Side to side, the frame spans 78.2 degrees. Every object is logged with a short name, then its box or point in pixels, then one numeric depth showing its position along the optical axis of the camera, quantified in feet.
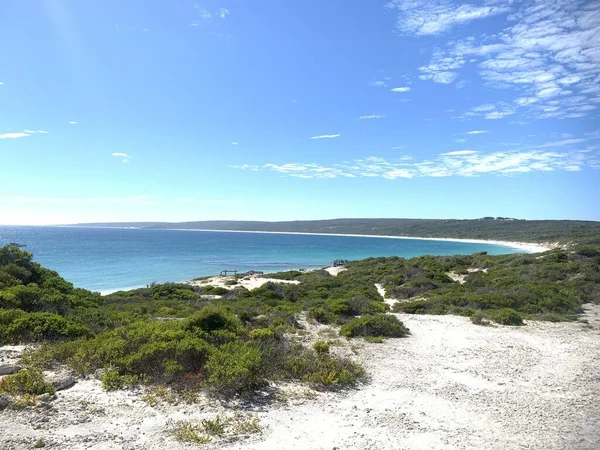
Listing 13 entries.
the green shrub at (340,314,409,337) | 39.29
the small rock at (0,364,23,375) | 22.33
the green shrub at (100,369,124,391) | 21.66
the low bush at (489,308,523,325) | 44.21
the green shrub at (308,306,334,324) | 45.66
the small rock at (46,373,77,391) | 21.28
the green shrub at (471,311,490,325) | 44.65
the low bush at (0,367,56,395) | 19.80
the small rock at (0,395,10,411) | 18.28
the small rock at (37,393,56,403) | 19.47
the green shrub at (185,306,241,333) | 31.09
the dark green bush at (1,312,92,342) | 28.32
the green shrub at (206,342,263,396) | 22.15
